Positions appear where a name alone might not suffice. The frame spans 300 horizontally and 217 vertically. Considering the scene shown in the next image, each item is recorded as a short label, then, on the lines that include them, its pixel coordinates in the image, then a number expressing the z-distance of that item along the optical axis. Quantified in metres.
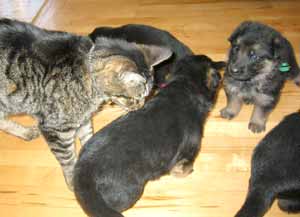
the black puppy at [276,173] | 0.57
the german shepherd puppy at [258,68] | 0.73
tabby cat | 0.64
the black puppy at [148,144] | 0.57
